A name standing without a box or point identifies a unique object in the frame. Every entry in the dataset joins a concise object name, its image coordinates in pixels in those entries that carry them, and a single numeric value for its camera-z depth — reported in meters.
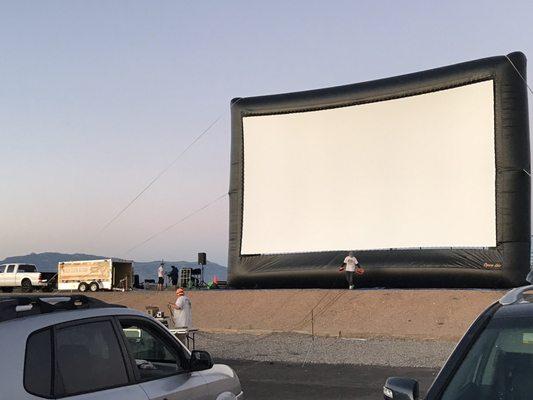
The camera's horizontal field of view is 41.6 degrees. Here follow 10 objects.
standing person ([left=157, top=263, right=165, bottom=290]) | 42.31
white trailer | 43.75
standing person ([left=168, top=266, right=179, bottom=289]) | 43.20
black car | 3.73
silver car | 4.11
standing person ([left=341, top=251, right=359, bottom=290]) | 28.17
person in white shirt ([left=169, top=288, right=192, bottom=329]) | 16.39
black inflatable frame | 25.92
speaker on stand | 42.81
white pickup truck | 45.62
